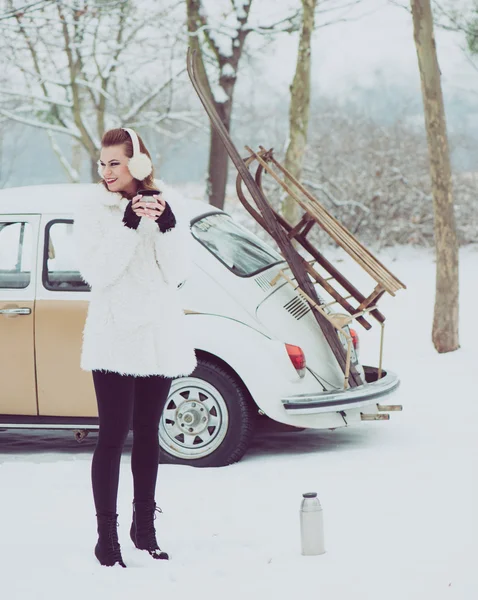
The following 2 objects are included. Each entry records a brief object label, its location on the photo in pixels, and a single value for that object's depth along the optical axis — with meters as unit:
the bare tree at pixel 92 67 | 24.75
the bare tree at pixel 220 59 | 17.11
